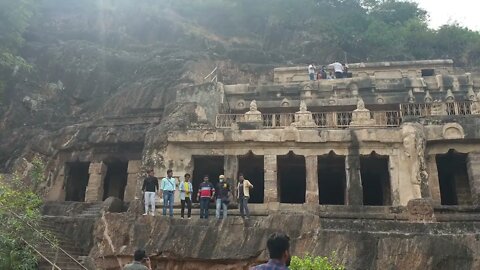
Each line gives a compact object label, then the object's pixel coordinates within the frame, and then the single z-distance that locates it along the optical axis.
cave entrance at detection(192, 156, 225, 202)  19.11
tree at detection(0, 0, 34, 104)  28.11
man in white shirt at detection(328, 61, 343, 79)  27.31
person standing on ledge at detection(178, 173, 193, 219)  14.23
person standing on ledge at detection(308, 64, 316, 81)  27.45
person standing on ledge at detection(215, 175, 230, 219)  13.88
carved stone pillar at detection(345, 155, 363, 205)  16.86
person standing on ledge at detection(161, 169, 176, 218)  13.84
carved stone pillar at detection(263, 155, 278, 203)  17.19
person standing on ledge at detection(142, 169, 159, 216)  13.70
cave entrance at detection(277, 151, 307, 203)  19.09
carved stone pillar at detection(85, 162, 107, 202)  21.81
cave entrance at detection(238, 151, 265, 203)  18.95
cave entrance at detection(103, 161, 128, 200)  24.83
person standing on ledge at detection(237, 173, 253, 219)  13.84
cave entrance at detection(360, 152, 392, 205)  18.69
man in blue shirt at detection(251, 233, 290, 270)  4.53
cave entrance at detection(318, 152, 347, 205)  18.92
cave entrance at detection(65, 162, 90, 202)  23.28
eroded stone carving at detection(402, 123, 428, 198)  16.69
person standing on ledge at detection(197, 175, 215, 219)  14.02
